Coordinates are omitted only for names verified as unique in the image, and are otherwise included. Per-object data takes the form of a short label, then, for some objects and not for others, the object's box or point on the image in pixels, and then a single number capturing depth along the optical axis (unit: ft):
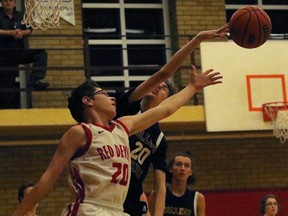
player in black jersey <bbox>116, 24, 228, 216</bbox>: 19.33
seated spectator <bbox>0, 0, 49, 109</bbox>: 37.47
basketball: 22.74
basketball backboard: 39.24
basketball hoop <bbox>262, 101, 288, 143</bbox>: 39.14
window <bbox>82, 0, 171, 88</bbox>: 43.65
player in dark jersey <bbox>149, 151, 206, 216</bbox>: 27.25
